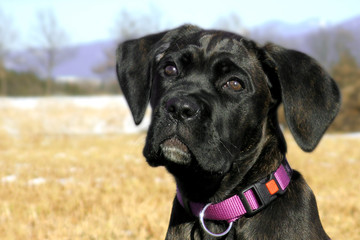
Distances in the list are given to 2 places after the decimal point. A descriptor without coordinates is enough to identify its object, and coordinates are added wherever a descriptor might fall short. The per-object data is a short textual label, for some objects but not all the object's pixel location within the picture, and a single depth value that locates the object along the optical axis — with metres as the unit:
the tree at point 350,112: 21.31
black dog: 3.04
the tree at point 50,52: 40.97
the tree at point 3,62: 36.75
